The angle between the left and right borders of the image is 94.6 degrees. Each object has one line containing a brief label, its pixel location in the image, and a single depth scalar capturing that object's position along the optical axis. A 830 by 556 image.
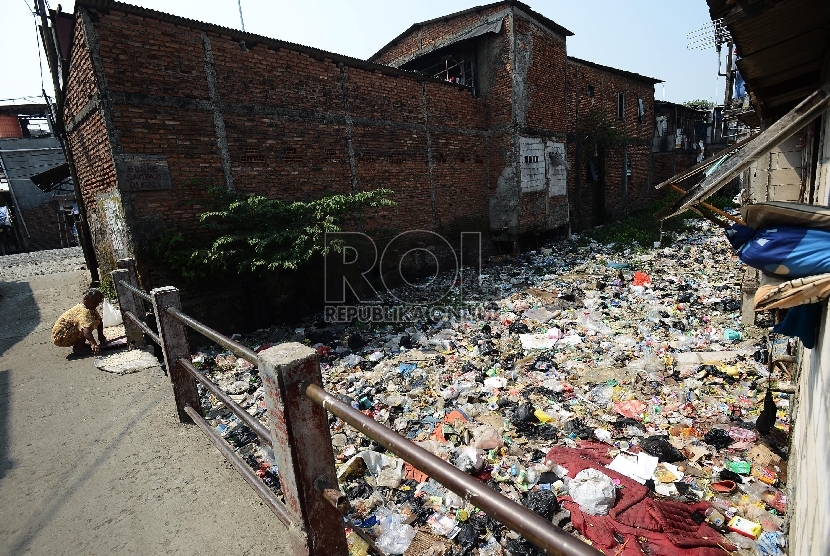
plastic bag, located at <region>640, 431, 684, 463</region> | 3.14
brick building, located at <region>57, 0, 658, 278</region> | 5.62
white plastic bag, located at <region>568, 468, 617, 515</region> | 2.68
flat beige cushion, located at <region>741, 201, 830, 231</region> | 1.45
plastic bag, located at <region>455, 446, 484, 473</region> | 3.13
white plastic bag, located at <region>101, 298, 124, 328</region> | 6.21
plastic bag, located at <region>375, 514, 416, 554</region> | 2.53
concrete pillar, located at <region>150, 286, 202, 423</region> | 2.55
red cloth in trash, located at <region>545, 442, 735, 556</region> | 2.37
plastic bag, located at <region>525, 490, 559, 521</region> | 2.63
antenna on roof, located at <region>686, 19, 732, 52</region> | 10.59
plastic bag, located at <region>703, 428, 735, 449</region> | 3.23
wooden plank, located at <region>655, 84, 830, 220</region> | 2.13
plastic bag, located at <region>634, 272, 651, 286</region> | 7.57
